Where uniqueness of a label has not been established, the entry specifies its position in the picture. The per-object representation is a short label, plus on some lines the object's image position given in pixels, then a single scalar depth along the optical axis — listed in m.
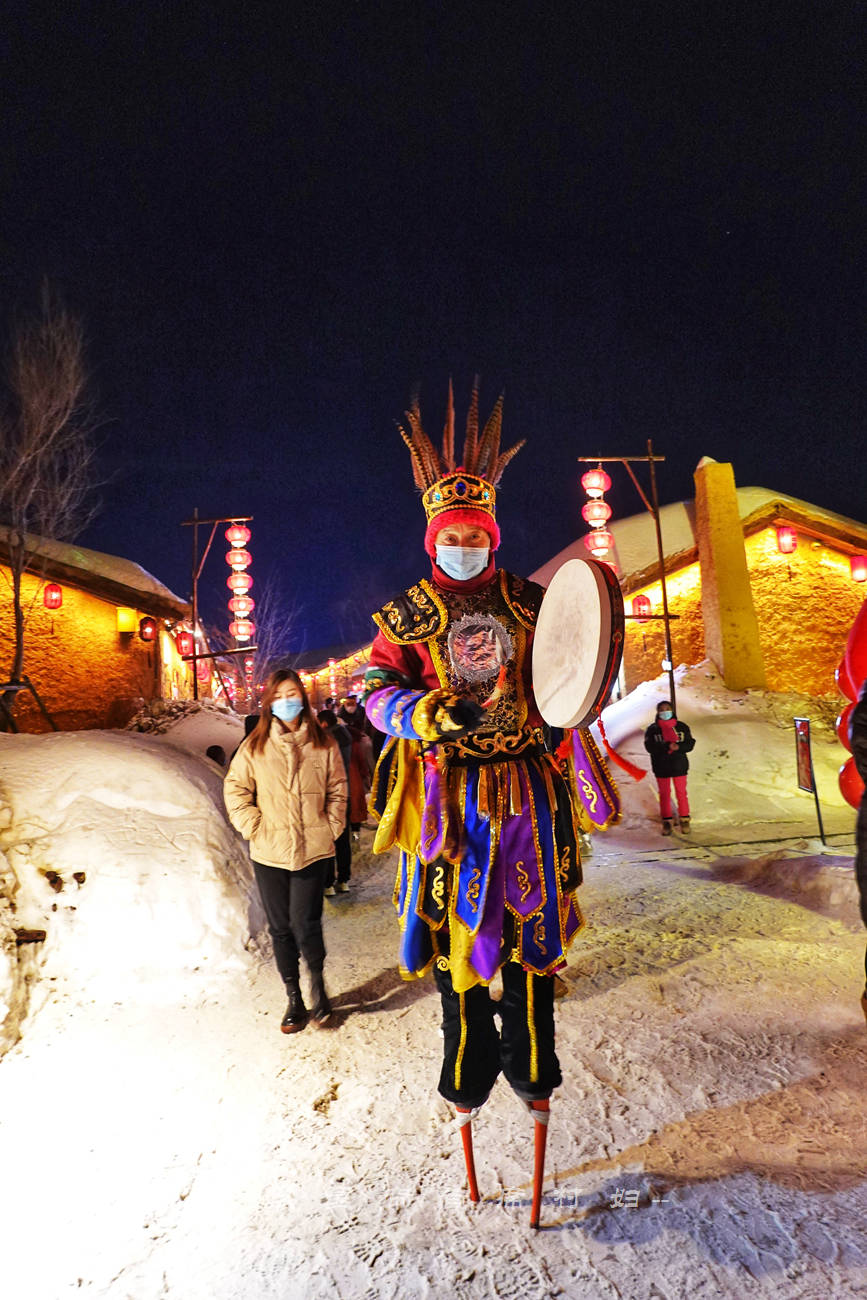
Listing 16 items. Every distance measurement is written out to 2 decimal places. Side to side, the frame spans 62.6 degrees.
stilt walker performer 2.41
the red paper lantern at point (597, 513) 18.58
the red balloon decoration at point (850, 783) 3.78
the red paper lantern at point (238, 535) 21.31
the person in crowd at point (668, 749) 9.59
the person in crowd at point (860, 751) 2.32
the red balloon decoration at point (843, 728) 3.76
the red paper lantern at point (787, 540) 17.55
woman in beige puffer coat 4.25
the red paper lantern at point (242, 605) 23.23
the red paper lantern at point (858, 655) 3.59
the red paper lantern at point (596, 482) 18.42
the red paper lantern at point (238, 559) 21.59
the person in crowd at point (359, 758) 8.04
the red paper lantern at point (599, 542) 18.47
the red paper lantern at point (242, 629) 24.03
